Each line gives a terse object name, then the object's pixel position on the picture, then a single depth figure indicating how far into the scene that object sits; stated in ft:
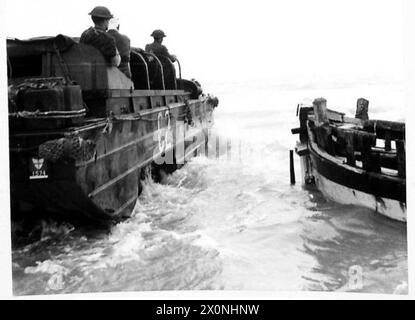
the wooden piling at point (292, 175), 28.66
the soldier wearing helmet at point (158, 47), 33.37
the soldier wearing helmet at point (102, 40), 20.22
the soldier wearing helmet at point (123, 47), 22.62
